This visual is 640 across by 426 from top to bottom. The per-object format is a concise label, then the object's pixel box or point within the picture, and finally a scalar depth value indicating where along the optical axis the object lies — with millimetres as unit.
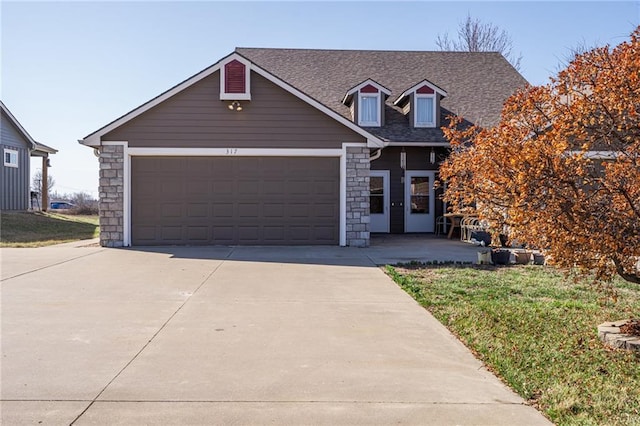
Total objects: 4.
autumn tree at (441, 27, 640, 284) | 4746
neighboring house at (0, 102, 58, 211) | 23141
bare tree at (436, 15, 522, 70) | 32281
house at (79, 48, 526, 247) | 13383
